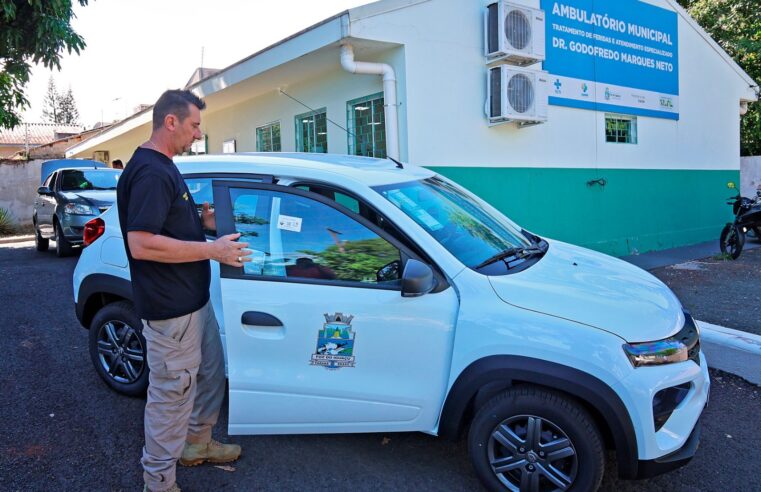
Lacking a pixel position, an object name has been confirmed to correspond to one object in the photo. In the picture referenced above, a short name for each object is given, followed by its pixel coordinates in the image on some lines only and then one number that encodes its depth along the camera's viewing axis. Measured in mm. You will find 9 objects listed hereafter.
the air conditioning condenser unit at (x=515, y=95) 8594
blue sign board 10070
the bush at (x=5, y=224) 17125
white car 2664
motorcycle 10078
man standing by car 2561
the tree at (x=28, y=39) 8875
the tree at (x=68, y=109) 81838
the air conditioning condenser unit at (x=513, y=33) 8531
